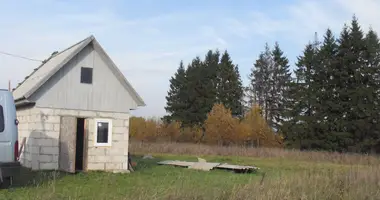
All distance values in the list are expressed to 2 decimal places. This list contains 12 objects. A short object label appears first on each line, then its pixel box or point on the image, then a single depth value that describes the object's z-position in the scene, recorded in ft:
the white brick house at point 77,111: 57.93
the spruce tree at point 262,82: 212.64
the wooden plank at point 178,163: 78.43
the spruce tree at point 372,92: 147.13
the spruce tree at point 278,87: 204.64
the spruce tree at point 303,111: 157.38
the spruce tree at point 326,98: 151.33
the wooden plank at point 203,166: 72.73
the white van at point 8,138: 37.83
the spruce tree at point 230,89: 211.20
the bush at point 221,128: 174.50
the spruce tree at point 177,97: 221.46
